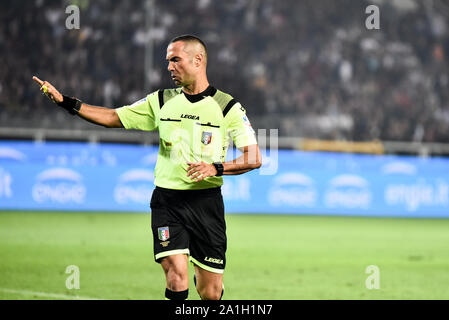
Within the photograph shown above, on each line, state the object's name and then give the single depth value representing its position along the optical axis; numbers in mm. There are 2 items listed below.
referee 12180
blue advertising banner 33719
